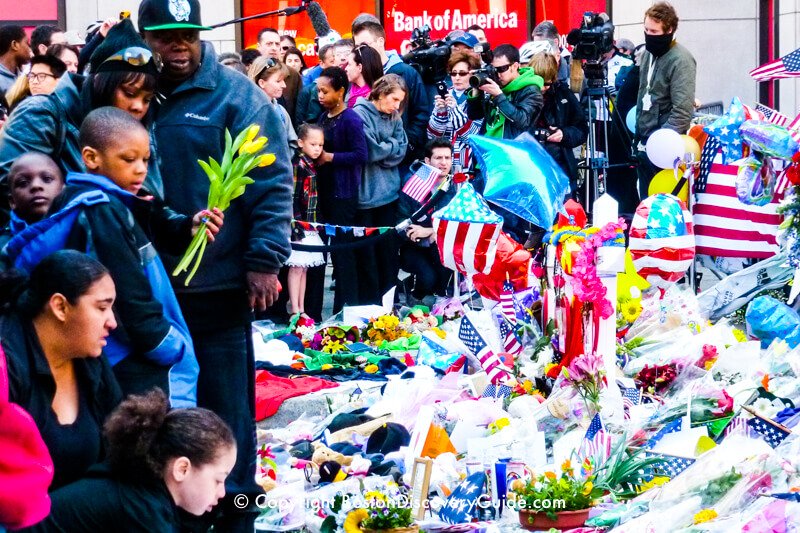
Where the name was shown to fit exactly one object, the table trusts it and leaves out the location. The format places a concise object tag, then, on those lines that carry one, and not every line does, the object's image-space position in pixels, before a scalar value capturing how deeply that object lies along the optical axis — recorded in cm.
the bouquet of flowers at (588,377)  1078
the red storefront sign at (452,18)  2976
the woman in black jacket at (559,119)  1884
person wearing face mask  1867
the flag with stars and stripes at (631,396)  1141
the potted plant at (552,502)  875
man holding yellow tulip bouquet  862
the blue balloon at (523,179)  1308
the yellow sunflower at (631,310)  1284
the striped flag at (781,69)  1385
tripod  1795
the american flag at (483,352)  1188
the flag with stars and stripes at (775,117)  1413
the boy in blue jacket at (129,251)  733
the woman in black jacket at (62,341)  638
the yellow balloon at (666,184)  1591
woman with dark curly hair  619
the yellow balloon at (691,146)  1604
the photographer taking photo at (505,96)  1793
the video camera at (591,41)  1812
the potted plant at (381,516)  853
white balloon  1591
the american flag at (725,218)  1552
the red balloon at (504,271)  1304
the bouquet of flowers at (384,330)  1530
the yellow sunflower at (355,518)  863
